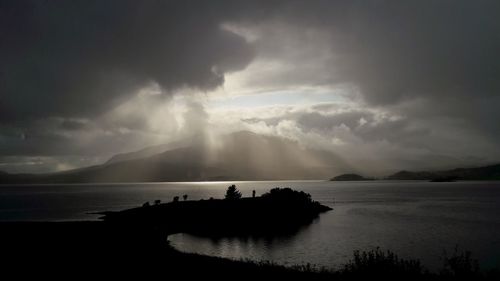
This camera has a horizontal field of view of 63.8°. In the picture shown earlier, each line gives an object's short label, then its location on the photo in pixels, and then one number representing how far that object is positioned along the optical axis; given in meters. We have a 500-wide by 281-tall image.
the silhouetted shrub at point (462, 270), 26.95
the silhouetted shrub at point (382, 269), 27.52
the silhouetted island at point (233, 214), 98.00
